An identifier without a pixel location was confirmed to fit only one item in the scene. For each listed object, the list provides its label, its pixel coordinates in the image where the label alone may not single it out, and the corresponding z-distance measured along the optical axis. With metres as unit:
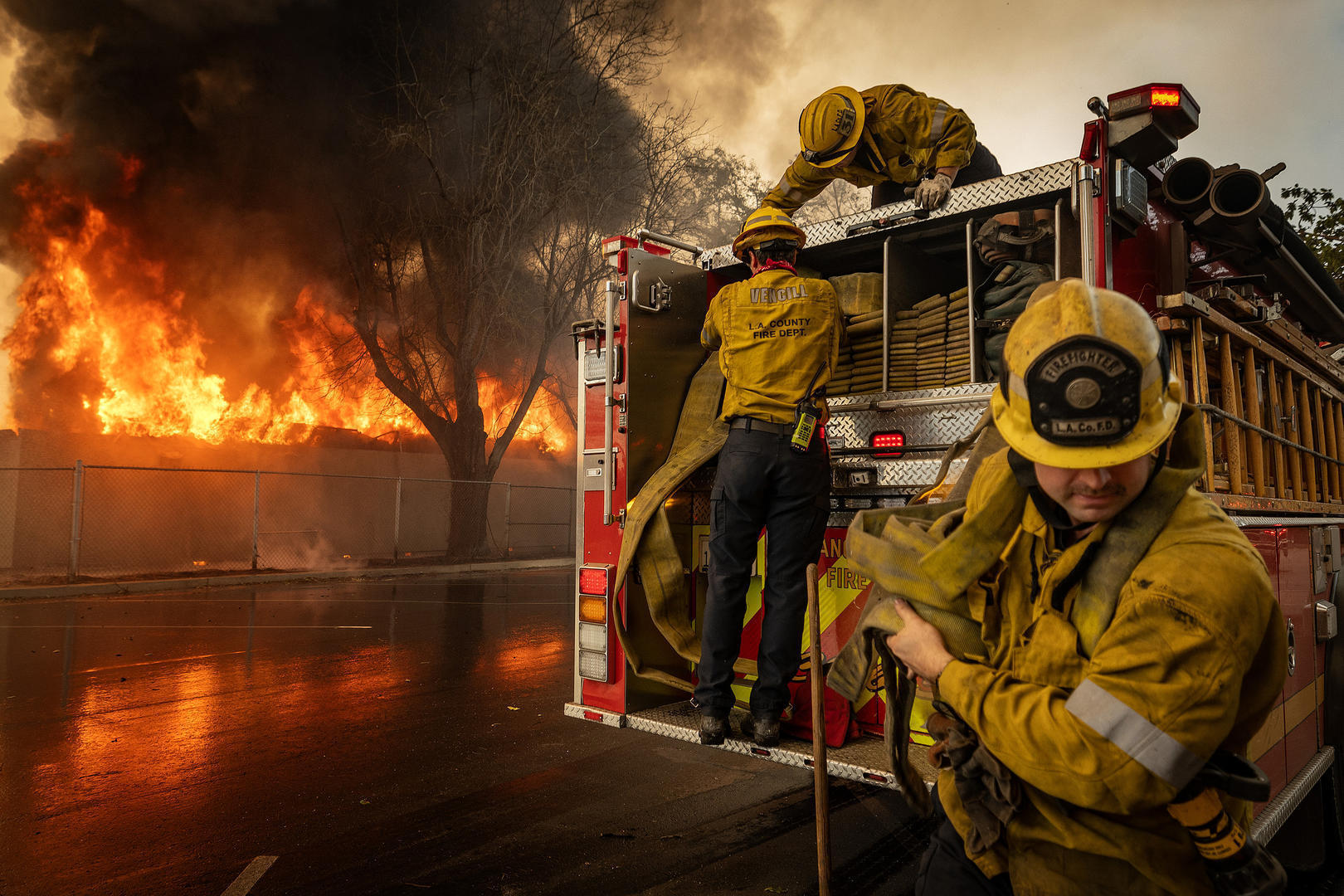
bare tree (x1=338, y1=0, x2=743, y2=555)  18.53
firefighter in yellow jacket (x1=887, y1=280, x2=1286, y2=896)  1.41
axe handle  2.25
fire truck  3.49
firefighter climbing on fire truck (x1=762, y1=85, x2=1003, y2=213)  4.32
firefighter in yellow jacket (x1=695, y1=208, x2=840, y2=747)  3.81
